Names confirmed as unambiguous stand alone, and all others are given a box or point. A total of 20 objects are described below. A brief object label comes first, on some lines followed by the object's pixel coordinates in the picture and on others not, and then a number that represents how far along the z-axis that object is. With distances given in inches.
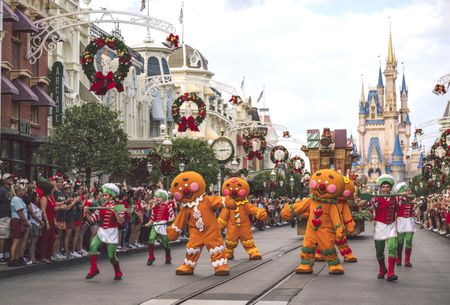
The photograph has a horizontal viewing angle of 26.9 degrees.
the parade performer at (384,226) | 568.4
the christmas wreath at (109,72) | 944.9
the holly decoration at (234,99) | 1841.8
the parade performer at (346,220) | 636.7
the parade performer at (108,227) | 583.8
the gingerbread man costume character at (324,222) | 609.3
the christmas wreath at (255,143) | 1915.7
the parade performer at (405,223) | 647.1
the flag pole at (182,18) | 1717.6
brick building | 1163.3
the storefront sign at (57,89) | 1362.0
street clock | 1407.5
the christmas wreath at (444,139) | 1489.8
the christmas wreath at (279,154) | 2260.7
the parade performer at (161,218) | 728.3
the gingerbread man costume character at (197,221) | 610.5
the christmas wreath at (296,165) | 2504.9
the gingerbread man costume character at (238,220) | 772.0
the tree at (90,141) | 1348.4
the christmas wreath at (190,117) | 1270.9
